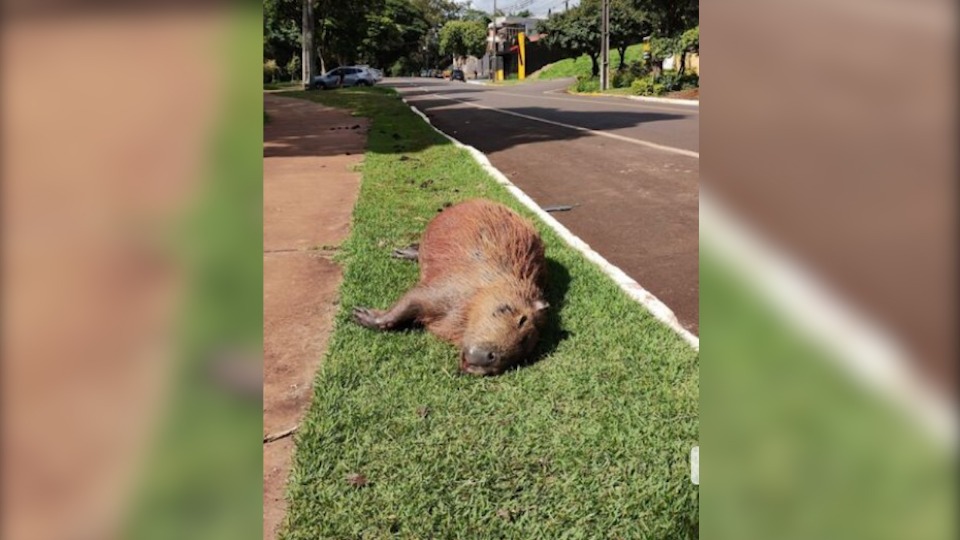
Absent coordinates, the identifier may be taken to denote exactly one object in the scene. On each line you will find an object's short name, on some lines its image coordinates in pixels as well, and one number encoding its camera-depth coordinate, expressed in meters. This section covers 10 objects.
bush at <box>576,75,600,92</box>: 37.46
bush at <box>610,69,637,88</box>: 37.58
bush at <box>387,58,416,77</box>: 87.39
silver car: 40.12
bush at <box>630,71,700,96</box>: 30.56
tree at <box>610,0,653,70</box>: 43.03
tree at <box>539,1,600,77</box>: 45.34
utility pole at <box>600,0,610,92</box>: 36.41
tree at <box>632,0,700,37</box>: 33.53
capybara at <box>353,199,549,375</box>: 3.84
